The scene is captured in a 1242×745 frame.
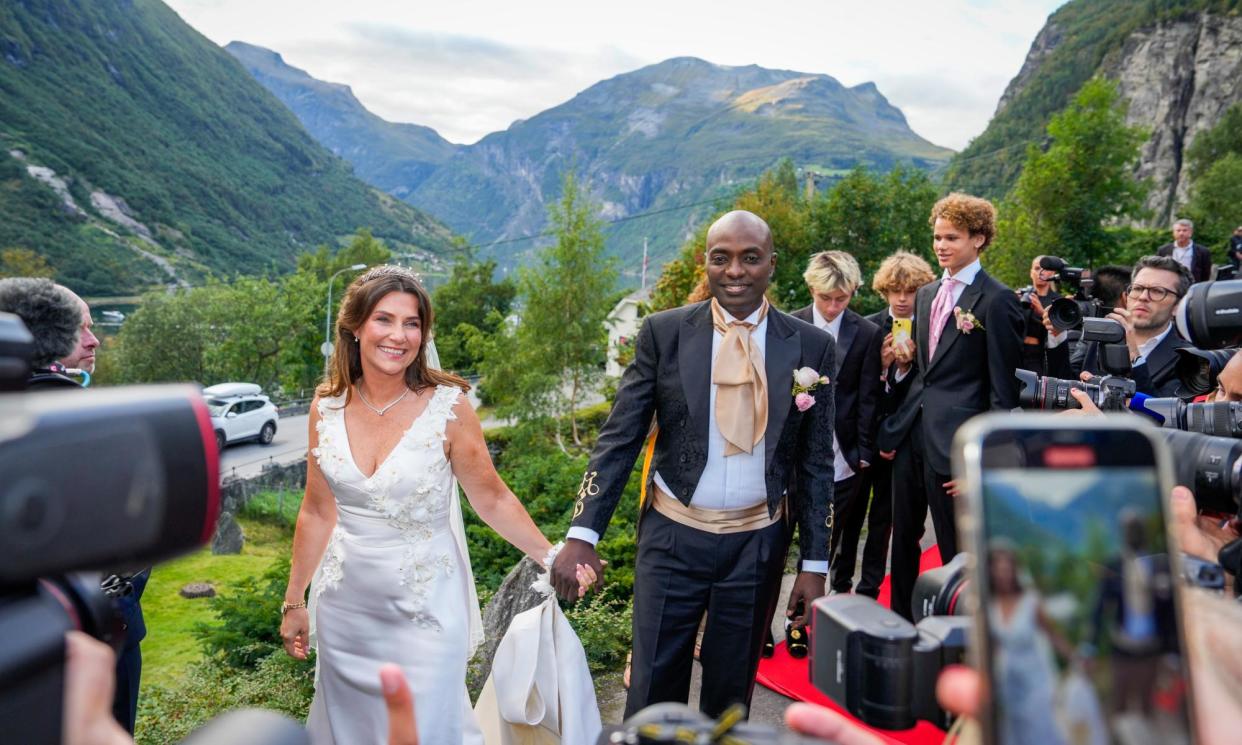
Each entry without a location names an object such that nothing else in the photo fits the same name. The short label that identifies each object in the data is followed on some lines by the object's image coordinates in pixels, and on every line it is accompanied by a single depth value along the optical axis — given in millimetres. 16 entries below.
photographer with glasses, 5125
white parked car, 34844
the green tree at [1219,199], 37469
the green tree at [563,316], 27109
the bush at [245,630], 6254
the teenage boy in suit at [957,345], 4500
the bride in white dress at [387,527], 3389
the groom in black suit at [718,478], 3180
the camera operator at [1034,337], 4766
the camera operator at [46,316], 2898
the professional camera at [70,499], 863
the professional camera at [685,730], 1065
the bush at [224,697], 4566
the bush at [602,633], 4680
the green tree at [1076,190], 31000
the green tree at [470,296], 68625
